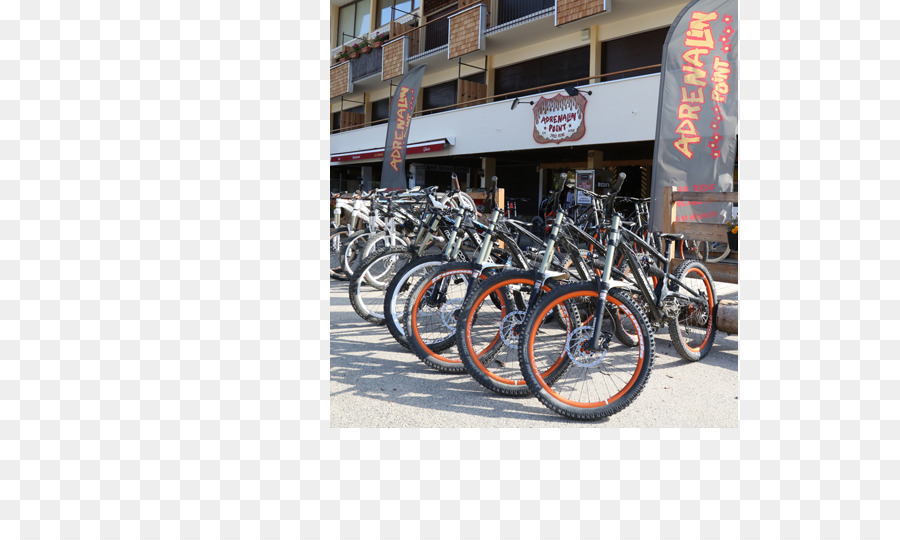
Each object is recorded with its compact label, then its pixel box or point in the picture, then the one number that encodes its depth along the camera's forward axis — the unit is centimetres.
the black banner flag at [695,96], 539
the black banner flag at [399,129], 1140
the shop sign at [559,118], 1199
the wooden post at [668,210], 523
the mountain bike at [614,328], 299
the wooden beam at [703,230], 511
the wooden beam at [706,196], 463
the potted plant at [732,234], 501
